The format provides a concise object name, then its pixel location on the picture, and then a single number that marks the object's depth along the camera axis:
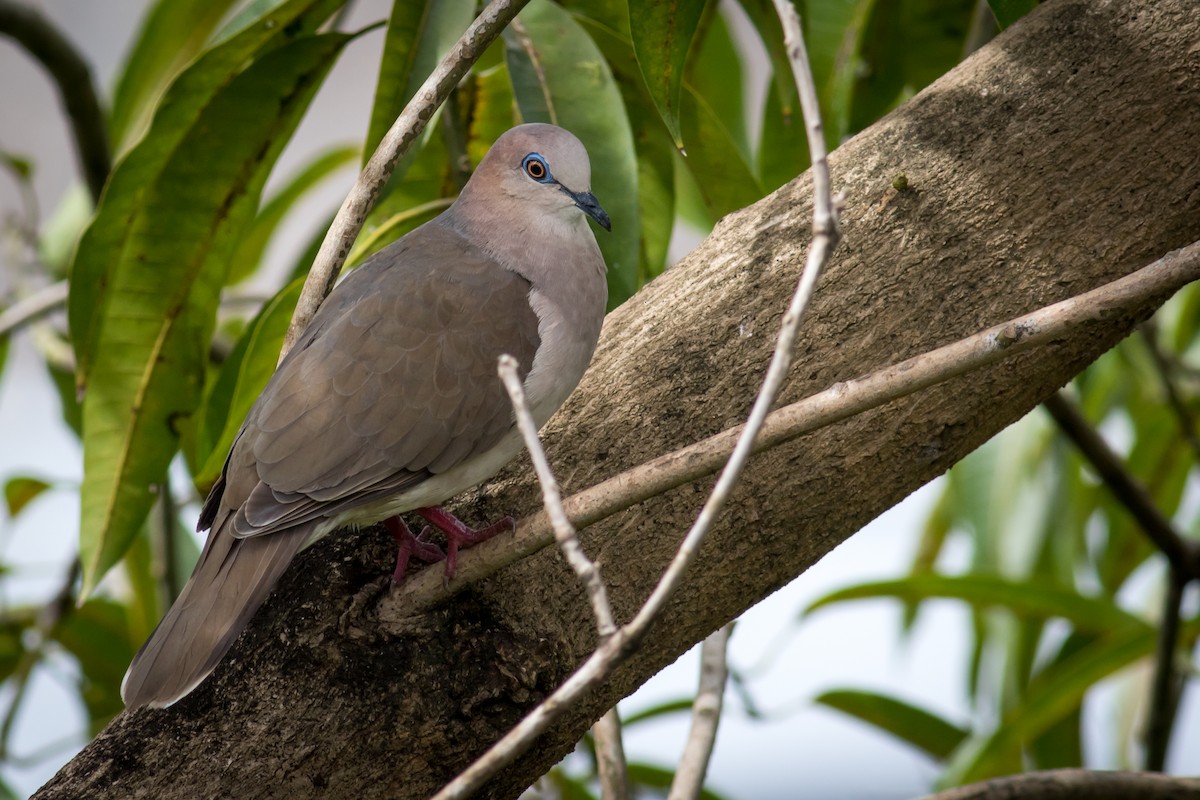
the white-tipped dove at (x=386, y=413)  7.22
